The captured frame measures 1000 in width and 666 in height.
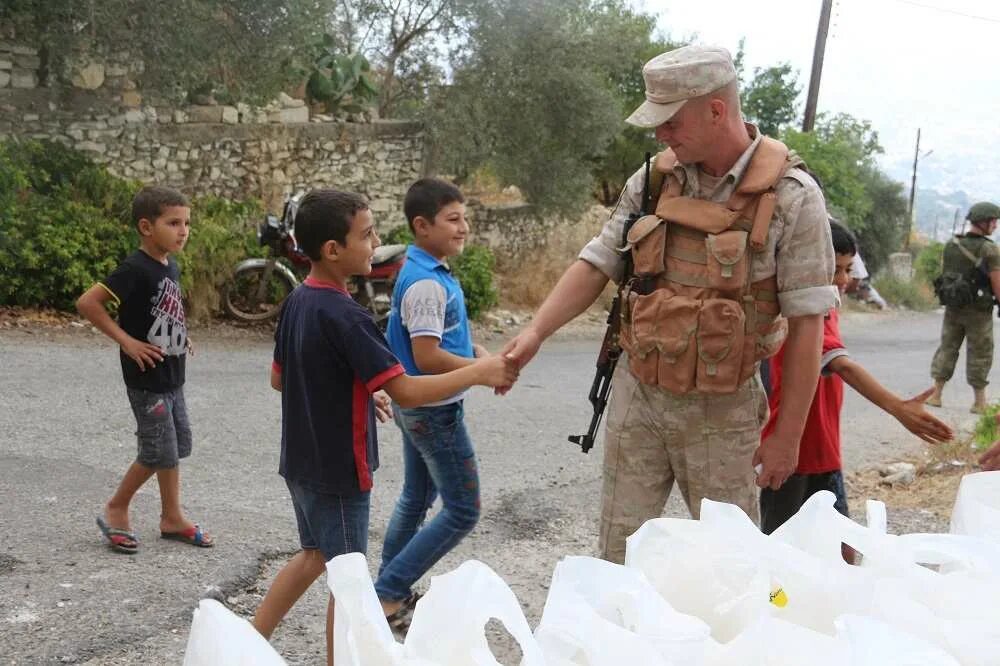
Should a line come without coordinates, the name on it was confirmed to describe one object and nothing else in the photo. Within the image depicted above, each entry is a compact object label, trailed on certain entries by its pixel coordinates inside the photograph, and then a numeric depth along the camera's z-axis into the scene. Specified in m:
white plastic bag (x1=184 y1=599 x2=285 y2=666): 1.54
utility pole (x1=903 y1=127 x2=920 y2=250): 28.52
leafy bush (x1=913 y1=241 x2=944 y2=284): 25.81
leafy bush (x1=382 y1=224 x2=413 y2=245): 14.38
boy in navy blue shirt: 3.01
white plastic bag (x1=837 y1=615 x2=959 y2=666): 1.61
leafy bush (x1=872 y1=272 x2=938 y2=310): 23.42
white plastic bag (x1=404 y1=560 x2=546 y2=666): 1.66
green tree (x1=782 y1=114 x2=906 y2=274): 20.33
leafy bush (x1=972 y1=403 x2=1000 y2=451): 6.96
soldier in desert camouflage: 3.00
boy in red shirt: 3.54
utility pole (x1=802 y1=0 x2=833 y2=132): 20.23
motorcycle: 12.06
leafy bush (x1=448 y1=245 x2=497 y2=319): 14.00
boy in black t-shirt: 4.32
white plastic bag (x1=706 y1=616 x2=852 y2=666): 1.63
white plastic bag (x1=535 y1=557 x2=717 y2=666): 1.67
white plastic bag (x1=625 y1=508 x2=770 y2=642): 1.86
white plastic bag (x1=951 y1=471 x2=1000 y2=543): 2.23
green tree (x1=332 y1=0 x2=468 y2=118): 15.44
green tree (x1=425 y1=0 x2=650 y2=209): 14.97
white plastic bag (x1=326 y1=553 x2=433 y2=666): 1.64
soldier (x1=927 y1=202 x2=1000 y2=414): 9.53
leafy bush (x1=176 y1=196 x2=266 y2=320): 11.59
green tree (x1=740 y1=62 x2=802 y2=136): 23.25
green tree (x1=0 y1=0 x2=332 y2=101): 11.74
